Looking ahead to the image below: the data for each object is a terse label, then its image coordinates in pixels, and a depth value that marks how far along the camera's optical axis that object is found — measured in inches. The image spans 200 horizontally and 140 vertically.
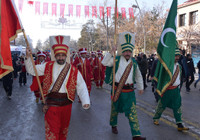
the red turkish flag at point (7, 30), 120.2
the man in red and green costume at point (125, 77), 174.2
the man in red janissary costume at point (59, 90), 133.2
